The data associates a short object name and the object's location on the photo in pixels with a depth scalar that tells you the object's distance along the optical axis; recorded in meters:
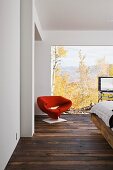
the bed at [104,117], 3.47
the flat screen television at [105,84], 7.18
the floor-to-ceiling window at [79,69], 7.42
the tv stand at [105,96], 7.35
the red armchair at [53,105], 5.86
